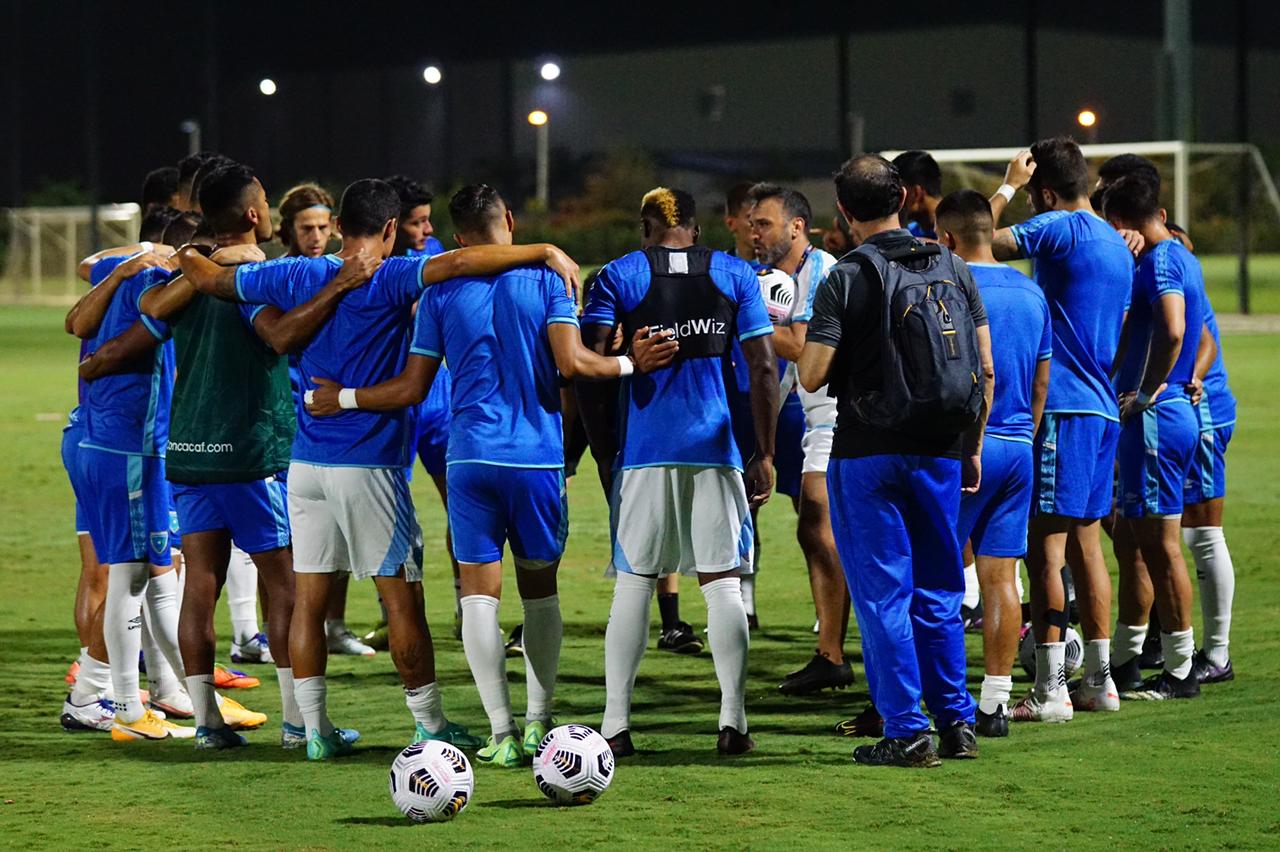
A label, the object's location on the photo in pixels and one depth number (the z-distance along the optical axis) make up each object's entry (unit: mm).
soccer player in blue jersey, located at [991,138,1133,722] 13852
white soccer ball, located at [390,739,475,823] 11070
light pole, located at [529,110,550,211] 102250
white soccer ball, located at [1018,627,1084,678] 14969
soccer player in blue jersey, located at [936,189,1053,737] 13203
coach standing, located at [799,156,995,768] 11930
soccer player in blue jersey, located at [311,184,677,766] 12383
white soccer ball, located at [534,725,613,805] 11359
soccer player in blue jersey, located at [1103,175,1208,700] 14594
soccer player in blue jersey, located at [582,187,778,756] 12719
